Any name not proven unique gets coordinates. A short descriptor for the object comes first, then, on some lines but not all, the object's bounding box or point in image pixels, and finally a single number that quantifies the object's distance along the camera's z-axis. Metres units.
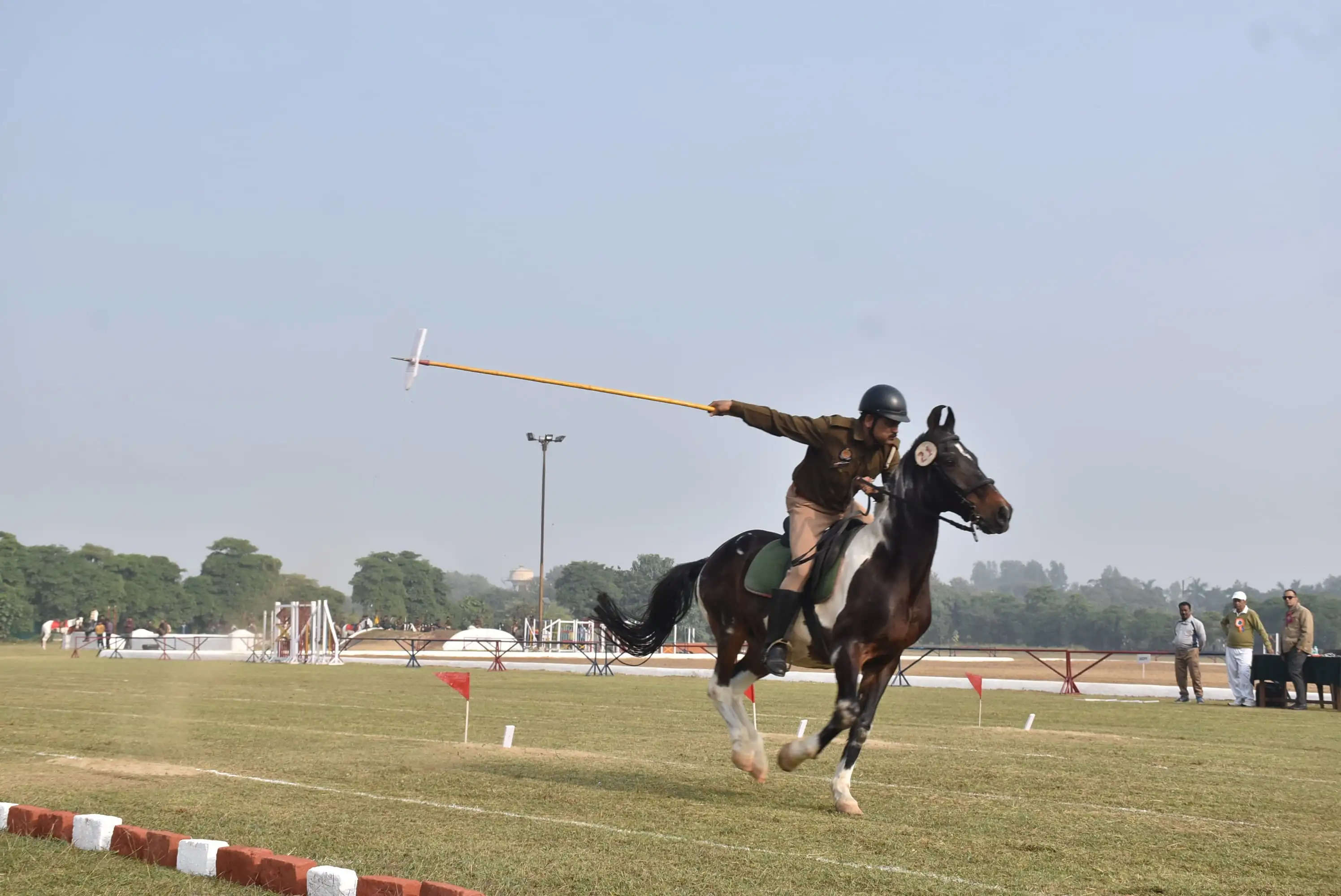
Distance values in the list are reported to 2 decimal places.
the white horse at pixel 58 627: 70.75
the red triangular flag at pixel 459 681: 16.02
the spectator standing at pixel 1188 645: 29.84
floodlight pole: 79.12
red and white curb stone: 6.45
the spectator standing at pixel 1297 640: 27.23
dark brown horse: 10.38
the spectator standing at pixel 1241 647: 28.77
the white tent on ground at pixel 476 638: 58.97
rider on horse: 11.02
